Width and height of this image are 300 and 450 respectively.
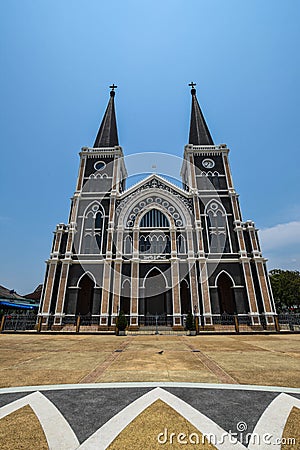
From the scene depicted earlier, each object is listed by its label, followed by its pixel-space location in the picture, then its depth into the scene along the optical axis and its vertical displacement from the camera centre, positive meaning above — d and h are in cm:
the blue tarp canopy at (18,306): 2306 +139
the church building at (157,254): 2119 +601
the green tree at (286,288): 3831 +449
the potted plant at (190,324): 1598 -48
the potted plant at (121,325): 1592 -45
